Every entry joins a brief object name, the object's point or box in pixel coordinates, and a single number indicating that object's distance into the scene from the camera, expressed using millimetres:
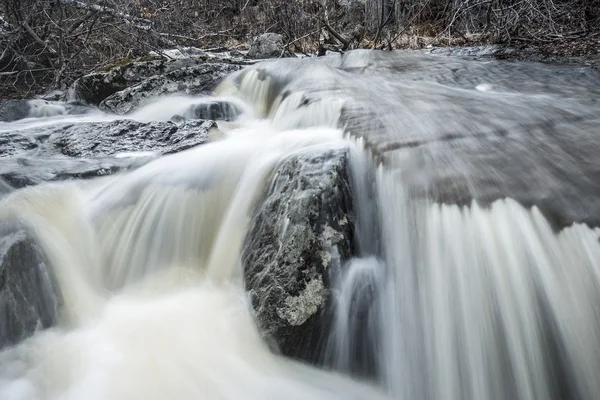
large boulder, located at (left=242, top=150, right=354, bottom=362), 2043
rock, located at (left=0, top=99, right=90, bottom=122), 5062
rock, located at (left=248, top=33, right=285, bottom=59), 7844
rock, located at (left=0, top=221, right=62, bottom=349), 2088
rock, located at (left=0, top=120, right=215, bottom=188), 3170
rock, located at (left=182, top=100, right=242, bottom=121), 5141
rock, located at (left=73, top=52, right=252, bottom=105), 5812
